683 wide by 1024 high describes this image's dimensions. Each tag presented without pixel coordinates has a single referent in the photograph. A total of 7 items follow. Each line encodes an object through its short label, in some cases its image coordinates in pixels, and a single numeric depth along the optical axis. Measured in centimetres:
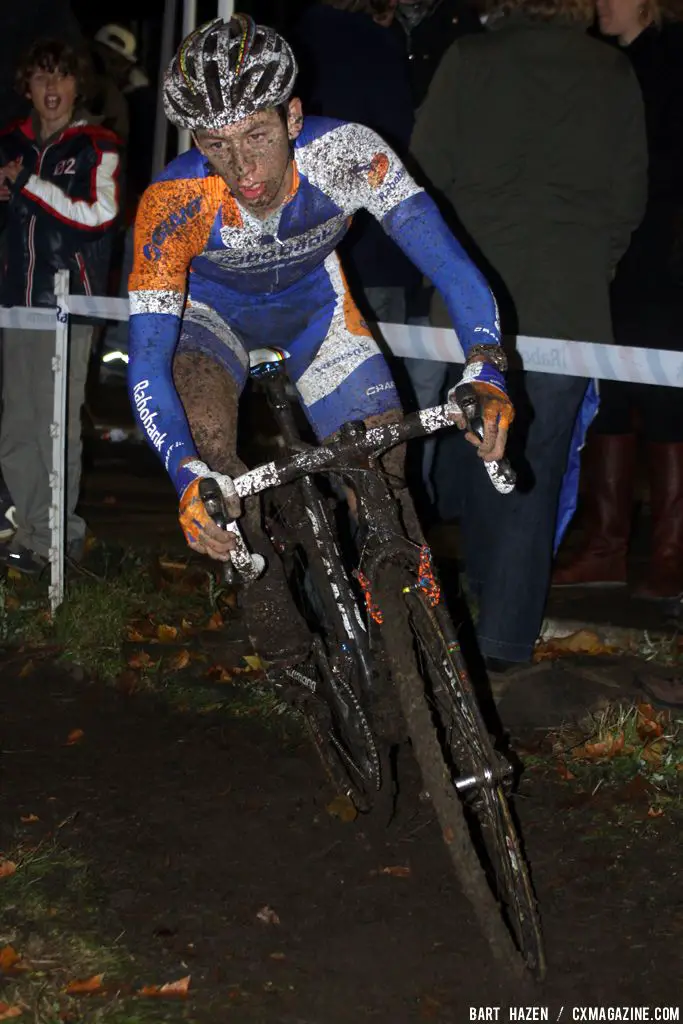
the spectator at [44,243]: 740
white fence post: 704
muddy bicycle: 381
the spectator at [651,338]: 695
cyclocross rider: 420
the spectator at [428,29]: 724
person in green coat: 596
